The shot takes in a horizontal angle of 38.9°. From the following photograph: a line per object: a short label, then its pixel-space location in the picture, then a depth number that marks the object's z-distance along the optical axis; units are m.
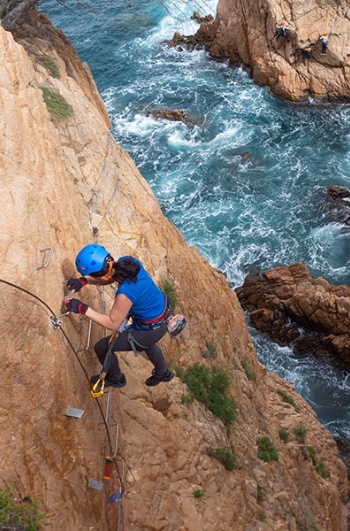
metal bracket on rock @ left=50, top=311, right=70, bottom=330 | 5.63
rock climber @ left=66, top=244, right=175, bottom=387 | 5.53
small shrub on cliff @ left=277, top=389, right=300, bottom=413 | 12.95
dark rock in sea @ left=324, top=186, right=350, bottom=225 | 21.55
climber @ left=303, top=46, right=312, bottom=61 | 28.36
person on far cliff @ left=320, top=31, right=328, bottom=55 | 27.92
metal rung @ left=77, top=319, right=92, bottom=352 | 6.43
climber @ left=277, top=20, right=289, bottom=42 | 28.03
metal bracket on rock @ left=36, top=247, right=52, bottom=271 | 5.93
